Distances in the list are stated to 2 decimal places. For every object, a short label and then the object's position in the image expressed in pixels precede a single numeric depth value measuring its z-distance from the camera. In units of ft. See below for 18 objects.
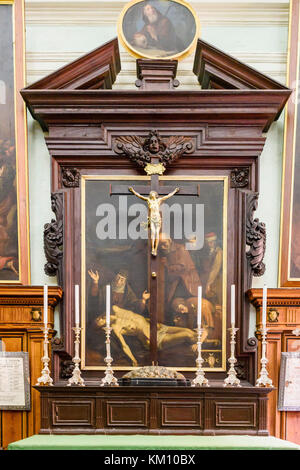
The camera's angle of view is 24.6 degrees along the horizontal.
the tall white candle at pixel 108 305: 18.88
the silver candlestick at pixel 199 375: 18.58
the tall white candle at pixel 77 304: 19.31
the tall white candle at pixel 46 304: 19.07
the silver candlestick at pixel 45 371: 18.54
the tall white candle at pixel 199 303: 18.82
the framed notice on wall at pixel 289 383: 20.93
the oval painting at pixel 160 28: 21.24
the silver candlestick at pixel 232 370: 18.85
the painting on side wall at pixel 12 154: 21.80
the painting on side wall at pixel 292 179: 21.75
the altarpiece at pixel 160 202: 21.20
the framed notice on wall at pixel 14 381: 20.95
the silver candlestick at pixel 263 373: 18.35
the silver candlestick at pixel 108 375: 18.78
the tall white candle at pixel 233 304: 19.33
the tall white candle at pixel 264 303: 18.93
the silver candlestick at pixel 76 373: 19.15
